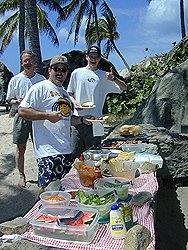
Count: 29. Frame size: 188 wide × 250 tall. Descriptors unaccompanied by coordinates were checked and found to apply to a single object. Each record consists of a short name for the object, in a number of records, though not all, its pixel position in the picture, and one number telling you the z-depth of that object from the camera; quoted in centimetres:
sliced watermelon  121
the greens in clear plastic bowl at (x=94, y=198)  136
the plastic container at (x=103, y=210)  130
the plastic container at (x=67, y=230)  117
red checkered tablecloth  116
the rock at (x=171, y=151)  322
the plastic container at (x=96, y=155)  205
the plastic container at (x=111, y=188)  148
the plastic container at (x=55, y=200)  138
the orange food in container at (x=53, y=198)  141
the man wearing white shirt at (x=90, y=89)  270
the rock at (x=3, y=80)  1015
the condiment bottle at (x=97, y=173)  169
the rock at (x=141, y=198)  147
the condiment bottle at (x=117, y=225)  120
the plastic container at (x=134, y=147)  233
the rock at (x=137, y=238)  111
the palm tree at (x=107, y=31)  1755
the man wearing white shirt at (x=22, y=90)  301
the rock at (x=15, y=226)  124
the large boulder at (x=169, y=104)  441
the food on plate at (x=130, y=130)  298
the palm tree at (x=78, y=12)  1636
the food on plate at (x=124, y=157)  193
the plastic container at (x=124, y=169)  177
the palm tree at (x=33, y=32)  516
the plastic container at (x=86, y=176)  170
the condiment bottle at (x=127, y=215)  124
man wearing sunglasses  200
